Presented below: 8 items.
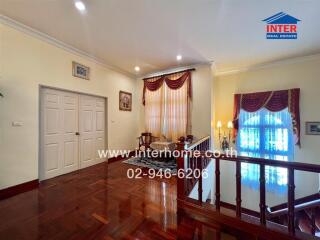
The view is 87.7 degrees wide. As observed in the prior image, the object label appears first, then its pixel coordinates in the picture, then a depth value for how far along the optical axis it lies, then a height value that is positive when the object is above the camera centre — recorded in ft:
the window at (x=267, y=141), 14.78 -1.94
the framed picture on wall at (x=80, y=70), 13.04 +4.12
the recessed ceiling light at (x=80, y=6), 7.95 +5.63
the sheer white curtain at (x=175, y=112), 16.52 +0.85
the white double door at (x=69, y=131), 11.57 -0.81
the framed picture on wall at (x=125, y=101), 17.98 +2.22
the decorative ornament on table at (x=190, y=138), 15.65 -1.66
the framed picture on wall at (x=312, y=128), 13.56 -0.64
